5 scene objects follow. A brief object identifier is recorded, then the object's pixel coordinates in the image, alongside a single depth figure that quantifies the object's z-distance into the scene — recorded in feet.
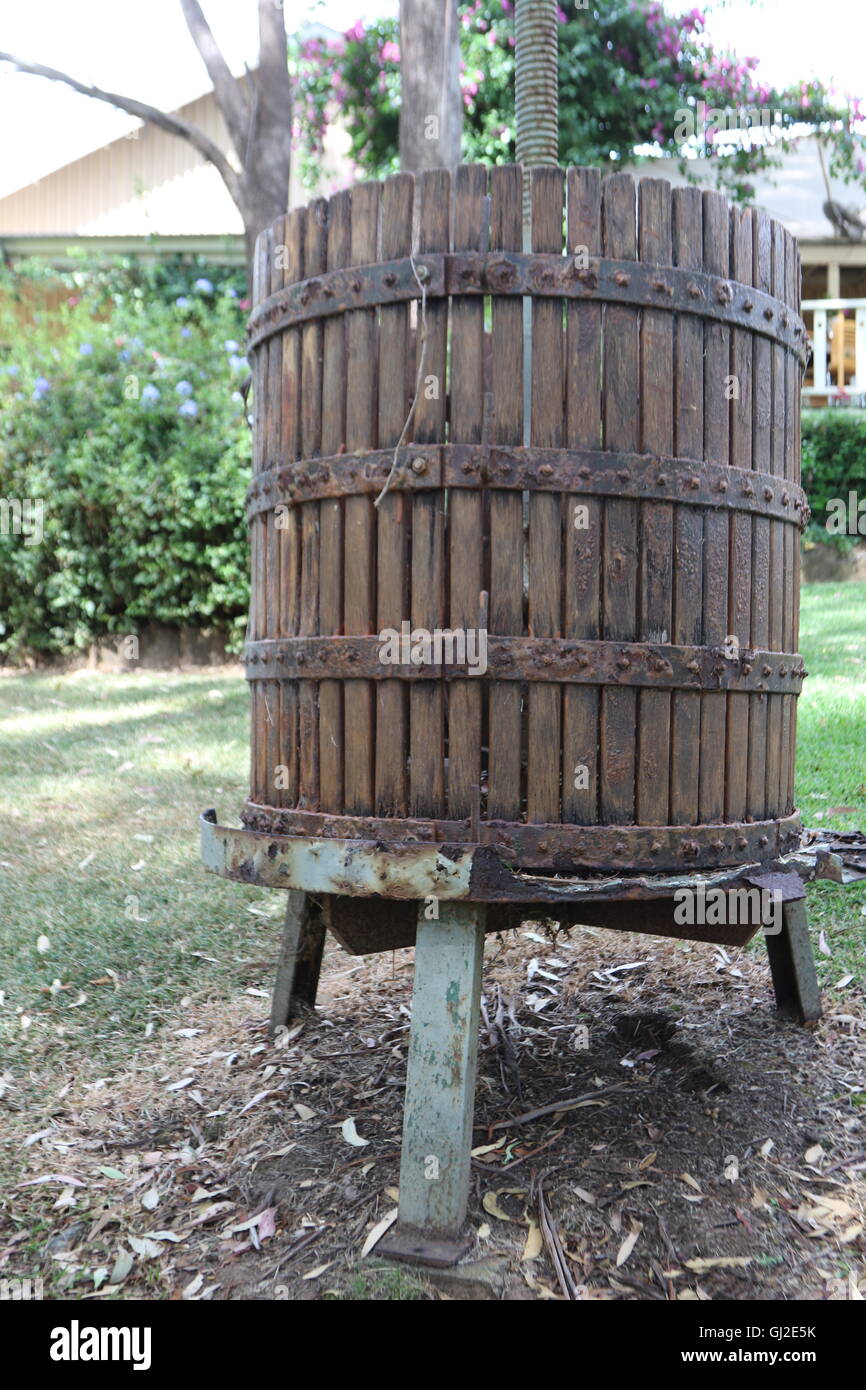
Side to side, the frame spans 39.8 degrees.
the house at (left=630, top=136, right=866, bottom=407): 45.65
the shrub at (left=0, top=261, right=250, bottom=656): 30.99
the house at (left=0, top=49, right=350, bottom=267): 55.93
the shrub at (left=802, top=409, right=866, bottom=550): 37.70
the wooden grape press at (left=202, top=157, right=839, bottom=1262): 8.54
